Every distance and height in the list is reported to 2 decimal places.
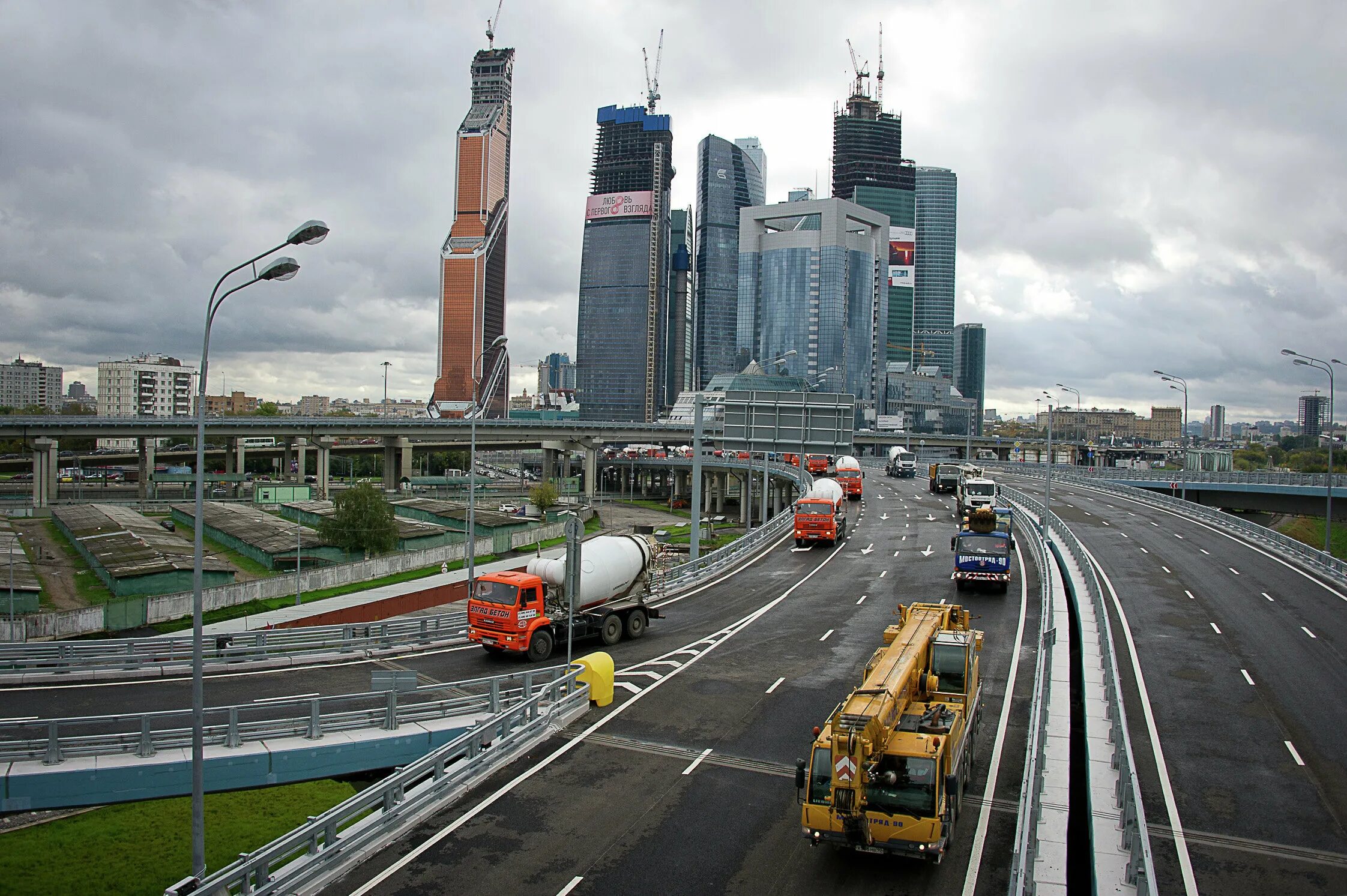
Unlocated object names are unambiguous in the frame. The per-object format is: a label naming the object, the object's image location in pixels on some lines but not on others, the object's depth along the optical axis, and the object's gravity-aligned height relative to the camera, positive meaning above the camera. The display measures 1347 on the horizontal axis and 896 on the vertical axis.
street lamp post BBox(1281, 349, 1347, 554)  43.78 -1.59
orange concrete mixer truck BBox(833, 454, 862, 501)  73.25 -2.70
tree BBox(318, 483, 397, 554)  59.09 -6.07
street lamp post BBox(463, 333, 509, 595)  30.18 -1.99
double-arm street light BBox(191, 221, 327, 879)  12.10 -1.84
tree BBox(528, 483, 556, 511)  103.19 -6.71
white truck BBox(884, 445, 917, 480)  102.44 -2.17
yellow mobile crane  12.27 -4.70
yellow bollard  21.05 -5.67
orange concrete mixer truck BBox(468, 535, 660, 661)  25.20 -4.87
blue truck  34.66 -4.35
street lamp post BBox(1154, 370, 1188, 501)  61.00 -2.10
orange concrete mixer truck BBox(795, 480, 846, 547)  48.47 -4.11
